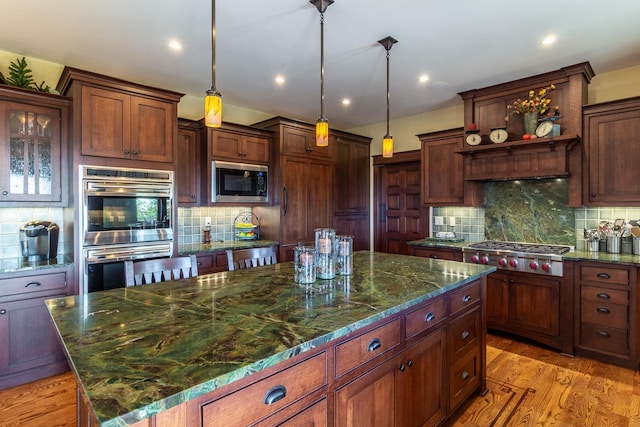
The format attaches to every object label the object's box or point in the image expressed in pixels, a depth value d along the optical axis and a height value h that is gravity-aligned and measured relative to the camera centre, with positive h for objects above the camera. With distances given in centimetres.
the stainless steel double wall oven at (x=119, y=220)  290 -7
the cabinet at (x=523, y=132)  326 +78
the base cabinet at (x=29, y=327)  255 -90
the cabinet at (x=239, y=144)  397 +85
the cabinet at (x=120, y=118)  285 +88
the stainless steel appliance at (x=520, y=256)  314 -46
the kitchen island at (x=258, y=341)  88 -43
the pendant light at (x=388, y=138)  260 +57
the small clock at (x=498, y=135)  362 +83
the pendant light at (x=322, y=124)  219 +58
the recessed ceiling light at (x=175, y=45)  278 +143
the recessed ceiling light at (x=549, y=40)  272 +143
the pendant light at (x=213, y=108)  166 +52
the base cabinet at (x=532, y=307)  310 -95
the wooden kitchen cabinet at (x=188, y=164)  386 +57
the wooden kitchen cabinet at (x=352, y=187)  513 +39
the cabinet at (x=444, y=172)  410 +50
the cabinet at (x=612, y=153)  303 +54
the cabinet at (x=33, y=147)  278 +57
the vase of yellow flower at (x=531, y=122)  342 +92
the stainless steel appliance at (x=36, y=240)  283 -23
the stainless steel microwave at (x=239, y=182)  399 +37
